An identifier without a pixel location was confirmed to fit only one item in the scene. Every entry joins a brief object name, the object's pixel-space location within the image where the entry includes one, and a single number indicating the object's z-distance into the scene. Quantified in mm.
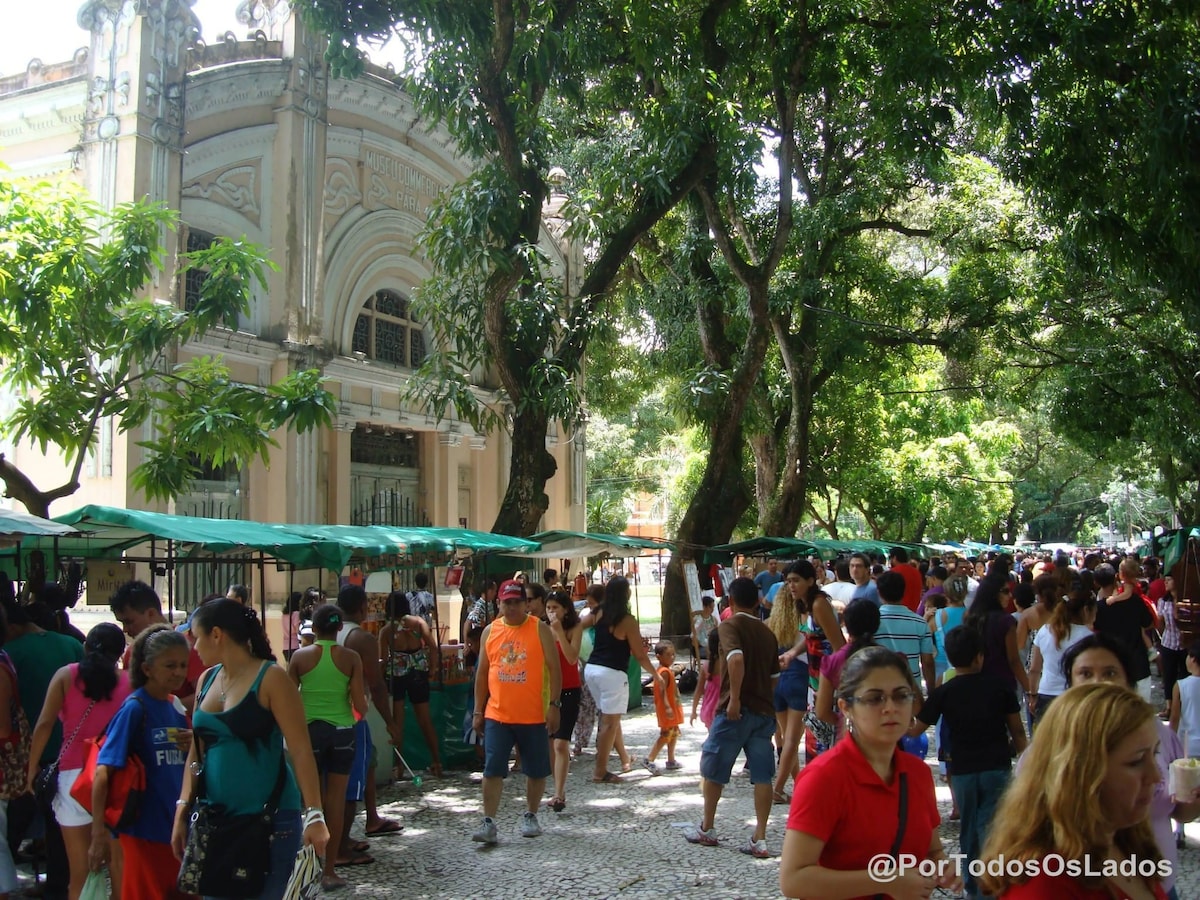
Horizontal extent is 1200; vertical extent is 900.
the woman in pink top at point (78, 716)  5238
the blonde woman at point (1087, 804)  2348
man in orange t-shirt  7488
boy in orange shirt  9828
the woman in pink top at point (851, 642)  6535
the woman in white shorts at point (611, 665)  9188
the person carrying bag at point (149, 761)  4469
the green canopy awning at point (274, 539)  7504
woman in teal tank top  4094
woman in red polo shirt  2992
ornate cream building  14367
